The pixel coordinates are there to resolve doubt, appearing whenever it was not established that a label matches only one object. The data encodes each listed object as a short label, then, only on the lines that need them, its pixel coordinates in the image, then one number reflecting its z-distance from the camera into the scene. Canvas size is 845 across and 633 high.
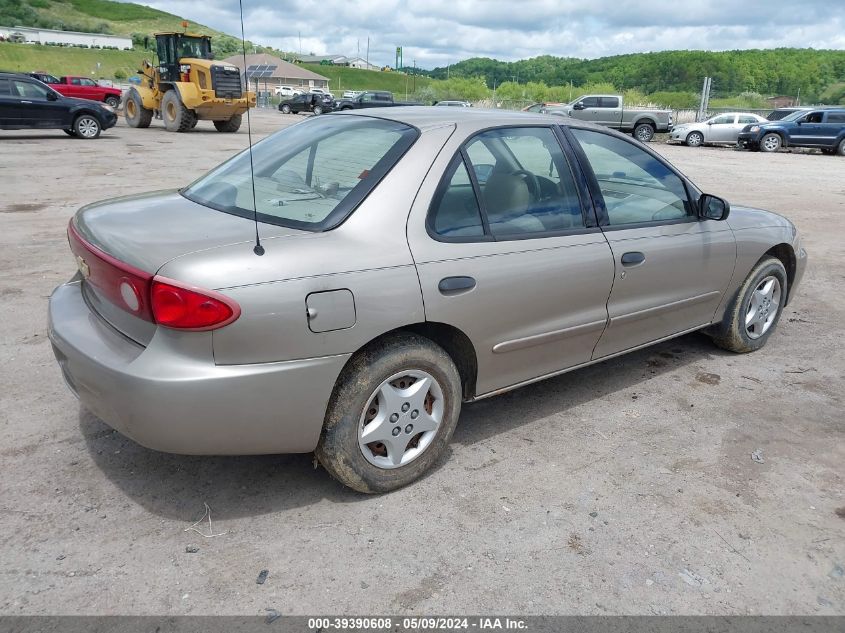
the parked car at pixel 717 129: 27.83
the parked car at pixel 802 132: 24.70
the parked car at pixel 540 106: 33.16
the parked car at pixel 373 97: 41.19
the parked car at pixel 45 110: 18.30
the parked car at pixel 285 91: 67.06
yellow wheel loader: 22.31
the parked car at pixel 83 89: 32.50
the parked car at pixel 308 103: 45.28
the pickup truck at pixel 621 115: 29.20
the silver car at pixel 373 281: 2.49
